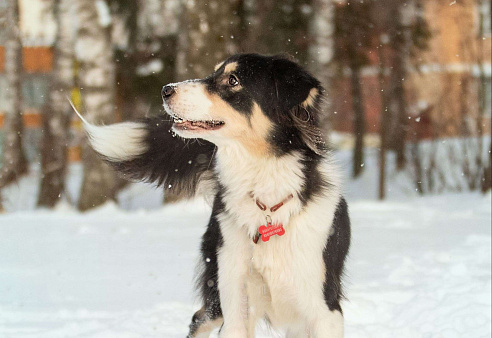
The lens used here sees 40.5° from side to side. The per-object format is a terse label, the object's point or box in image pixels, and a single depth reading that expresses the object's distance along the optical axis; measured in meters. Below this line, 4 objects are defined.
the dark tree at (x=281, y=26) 14.05
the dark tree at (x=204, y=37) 10.76
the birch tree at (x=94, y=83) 11.26
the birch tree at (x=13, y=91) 11.64
